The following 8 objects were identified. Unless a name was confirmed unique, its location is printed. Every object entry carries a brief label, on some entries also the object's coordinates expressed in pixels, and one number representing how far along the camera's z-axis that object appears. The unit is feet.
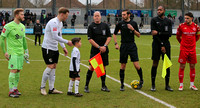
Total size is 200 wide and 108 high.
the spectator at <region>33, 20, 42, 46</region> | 82.07
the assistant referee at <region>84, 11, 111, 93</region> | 27.24
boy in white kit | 25.18
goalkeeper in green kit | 24.93
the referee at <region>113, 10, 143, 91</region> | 27.81
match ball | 28.71
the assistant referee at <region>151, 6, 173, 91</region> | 27.76
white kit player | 25.25
